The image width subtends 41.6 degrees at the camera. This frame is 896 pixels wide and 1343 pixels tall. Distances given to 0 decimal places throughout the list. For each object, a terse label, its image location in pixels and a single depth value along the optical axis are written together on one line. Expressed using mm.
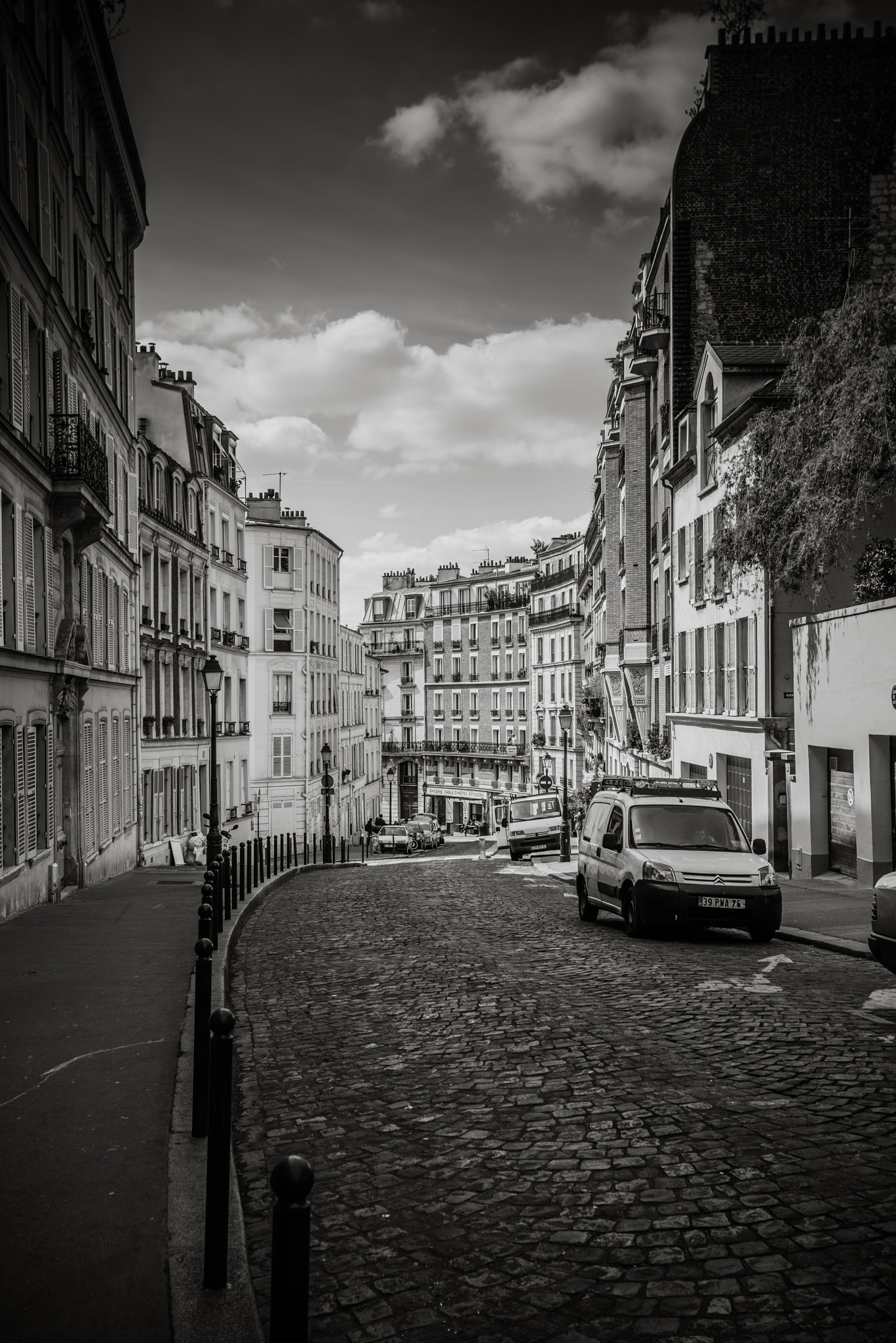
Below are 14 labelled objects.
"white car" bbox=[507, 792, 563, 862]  36812
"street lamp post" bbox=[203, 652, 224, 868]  21406
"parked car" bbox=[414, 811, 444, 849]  64062
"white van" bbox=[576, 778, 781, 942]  13836
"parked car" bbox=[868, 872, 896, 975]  9227
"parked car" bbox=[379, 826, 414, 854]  54656
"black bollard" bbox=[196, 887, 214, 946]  9023
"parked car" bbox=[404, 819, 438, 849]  61125
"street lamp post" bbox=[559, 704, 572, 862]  32625
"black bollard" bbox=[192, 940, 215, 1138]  6344
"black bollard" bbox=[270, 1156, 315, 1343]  3314
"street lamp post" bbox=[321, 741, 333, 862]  33719
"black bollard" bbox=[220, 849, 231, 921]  15773
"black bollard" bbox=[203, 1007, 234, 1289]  4531
